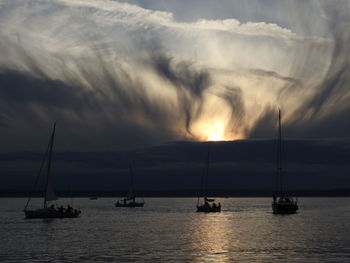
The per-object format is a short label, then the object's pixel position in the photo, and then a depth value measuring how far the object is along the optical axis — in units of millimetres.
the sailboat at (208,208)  163000
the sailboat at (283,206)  137875
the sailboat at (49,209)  112188
